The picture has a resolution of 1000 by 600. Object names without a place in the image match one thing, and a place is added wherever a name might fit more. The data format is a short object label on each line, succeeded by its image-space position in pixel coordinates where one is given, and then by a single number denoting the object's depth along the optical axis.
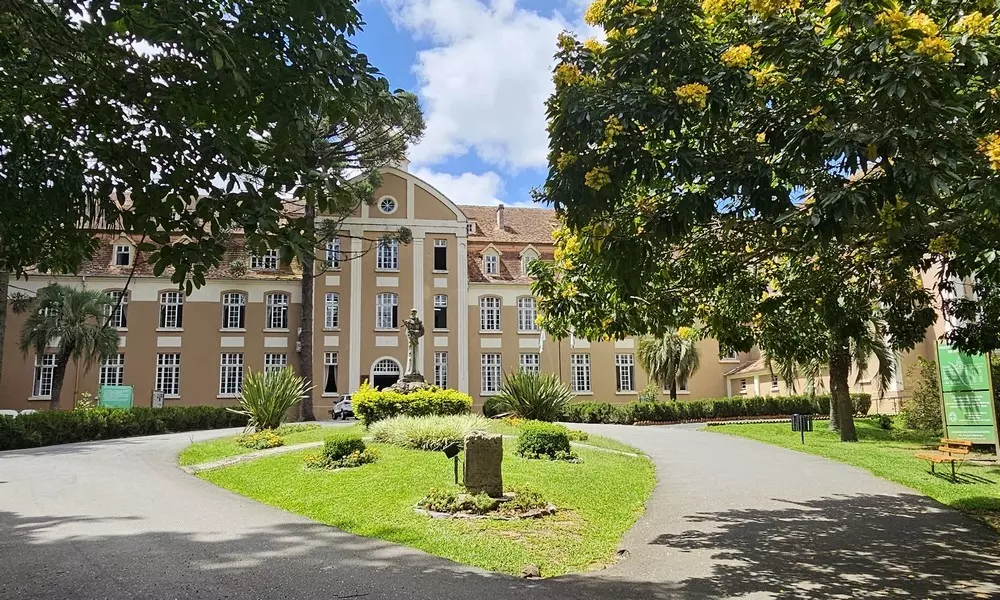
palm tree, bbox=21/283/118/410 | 30.02
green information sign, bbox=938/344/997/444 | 15.83
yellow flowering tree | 4.98
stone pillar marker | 10.16
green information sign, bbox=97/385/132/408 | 28.69
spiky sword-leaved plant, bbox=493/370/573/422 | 25.17
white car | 34.22
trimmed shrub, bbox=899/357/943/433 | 21.77
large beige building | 35.78
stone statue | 24.02
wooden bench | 12.98
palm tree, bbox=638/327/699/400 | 34.09
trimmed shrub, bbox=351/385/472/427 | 20.30
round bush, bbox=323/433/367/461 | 13.78
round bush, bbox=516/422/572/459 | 15.08
